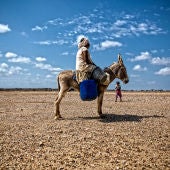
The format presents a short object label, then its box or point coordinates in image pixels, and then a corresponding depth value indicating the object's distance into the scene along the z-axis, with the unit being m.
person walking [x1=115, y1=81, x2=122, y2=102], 18.04
